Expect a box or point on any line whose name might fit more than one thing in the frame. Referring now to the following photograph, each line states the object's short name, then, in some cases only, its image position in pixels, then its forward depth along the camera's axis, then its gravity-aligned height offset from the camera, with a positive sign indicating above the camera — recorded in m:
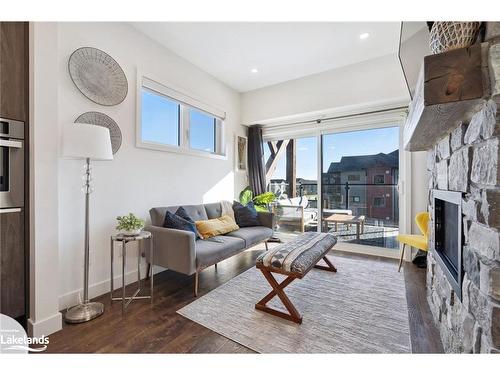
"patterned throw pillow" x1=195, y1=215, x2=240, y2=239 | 2.75 -0.49
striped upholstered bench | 1.77 -0.64
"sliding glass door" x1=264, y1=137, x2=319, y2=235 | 4.09 +0.13
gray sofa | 2.11 -0.62
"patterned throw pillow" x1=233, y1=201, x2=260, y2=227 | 3.44 -0.43
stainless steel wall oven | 1.48 +0.18
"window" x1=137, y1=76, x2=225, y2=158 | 2.74 +0.97
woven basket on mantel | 1.03 +0.74
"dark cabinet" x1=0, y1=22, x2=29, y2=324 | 1.49 +0.15
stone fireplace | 0.91 +0.07
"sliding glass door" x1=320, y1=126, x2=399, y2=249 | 3.41 +0.03
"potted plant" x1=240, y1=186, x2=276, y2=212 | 4.14 -0.20
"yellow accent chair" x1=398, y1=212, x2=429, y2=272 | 2.48 -0.60
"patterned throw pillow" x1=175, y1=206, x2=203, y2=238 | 2.63 -0.30
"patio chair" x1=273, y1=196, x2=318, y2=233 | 4.20 -0.47
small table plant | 1.99 -0.33
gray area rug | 1.51 -1.06
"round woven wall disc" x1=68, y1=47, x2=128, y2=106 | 2.04 +1.12
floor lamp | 1.64 +0.29
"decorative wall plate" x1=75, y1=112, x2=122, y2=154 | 2.08 +0.66
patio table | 3.64 -0.54
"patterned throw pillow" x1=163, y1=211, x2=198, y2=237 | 2.42 -0.38
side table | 1.94 -0.60
